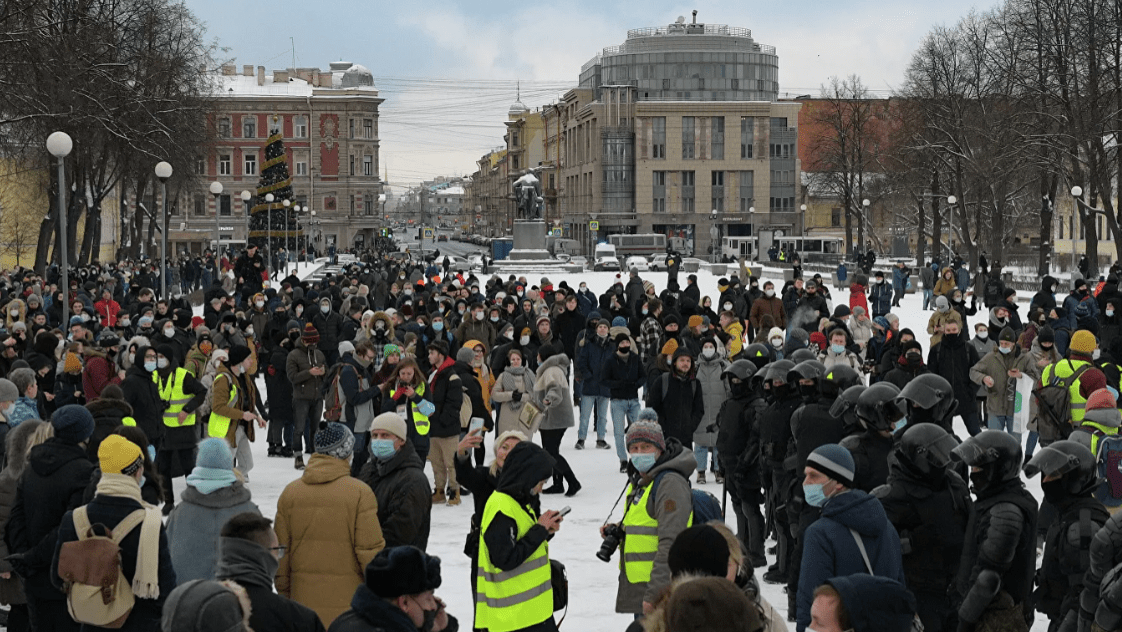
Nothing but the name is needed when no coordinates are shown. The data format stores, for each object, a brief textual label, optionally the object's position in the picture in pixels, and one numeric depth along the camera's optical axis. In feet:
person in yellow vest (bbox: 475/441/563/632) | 20.97
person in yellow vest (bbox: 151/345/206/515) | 39.09
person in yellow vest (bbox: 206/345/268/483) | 39.45
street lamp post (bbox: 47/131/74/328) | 64.56
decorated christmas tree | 249.14
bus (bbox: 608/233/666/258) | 262.67
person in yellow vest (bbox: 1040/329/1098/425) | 38.23
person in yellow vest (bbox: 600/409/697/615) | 21.27
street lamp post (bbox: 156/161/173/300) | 90.58
